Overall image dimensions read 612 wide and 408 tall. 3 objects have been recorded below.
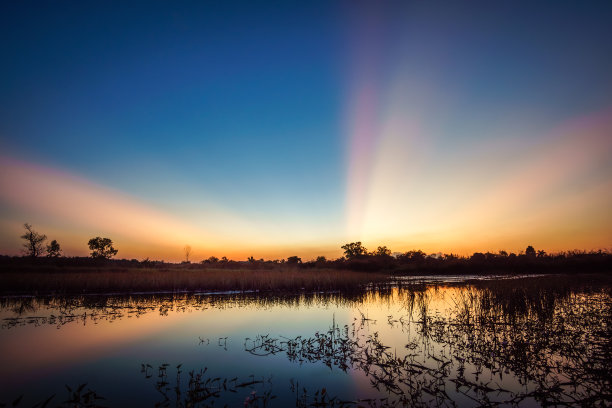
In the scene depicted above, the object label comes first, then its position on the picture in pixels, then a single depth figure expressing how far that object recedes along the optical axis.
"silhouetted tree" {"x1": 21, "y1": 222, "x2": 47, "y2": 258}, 72.62
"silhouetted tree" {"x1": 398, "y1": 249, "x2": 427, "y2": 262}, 69.88
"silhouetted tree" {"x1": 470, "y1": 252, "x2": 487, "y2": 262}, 58.34
